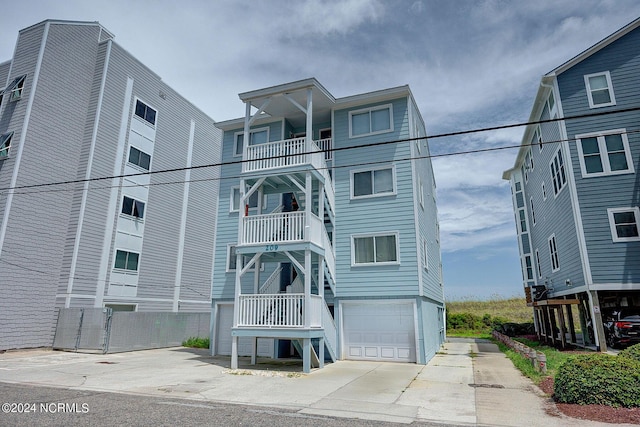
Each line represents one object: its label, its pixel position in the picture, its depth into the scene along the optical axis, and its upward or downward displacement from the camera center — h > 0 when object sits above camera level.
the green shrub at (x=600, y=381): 7.33 -1.24
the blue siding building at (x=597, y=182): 14.68 +5.28
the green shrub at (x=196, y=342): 21.80 -1.48
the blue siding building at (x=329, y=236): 14.01 +3.14
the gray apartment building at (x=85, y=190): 18.83 +6.93
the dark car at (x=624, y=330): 14.35 -0.51
